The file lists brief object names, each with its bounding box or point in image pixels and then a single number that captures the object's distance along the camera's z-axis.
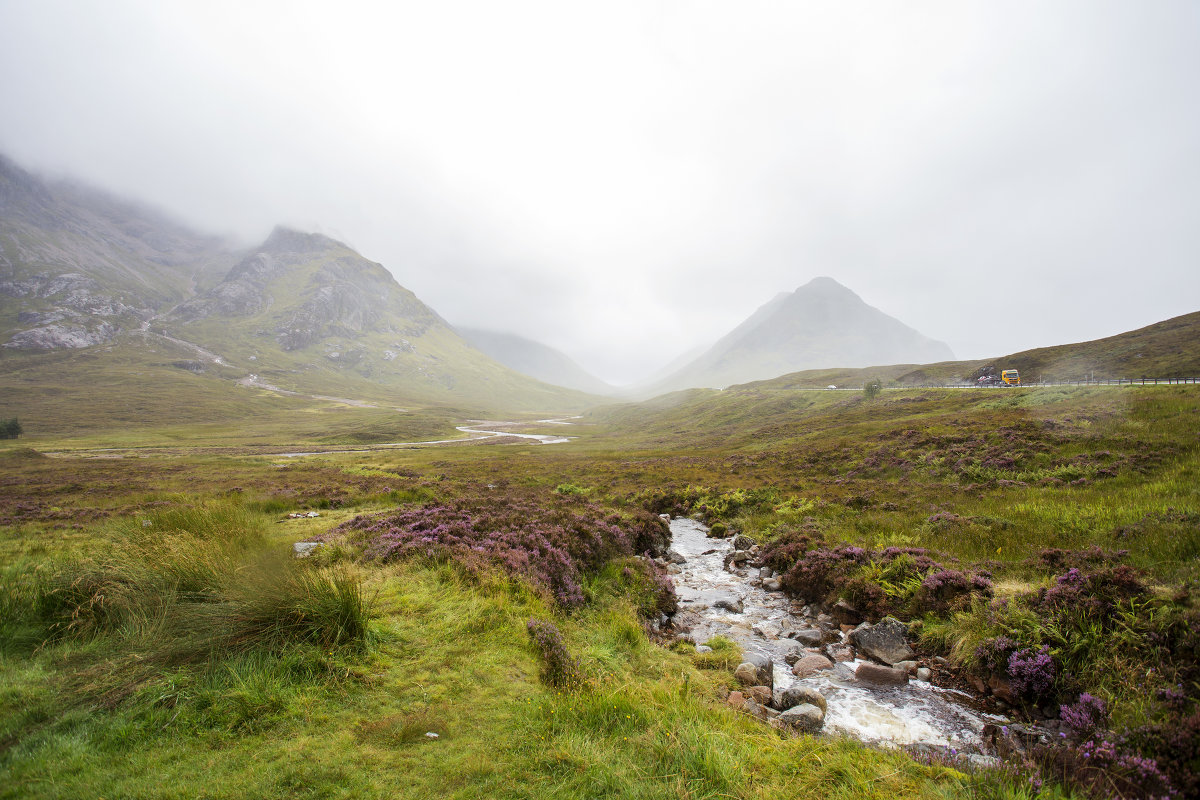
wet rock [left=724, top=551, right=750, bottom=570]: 15.50
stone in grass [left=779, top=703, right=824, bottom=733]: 6.56
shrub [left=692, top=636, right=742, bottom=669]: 8.45
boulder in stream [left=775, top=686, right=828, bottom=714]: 7.20
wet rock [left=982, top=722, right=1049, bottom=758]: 5.78
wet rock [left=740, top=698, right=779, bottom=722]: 6.70
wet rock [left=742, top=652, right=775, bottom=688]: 8.02
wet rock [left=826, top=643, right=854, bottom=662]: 9.08
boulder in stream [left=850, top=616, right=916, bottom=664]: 8.66
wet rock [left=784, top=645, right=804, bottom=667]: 9.08
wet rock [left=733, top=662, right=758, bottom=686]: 7.86
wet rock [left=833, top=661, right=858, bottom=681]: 8.32
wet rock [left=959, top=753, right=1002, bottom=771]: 5.05
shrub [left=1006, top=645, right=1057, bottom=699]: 6.52
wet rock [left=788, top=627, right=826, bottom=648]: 9.77
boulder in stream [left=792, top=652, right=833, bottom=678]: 8.57
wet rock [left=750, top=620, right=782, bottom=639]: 10.29
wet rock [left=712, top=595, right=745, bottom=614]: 11.89
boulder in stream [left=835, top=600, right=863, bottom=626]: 10.48
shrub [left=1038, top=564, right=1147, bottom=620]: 6.67
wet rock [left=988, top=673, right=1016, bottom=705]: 6.82
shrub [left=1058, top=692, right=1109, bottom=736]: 5.54
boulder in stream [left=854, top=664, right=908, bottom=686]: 7.99
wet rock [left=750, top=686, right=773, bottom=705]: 7.34
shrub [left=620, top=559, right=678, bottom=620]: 10.99
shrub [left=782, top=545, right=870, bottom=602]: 11.73
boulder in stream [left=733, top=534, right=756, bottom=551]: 16.83
